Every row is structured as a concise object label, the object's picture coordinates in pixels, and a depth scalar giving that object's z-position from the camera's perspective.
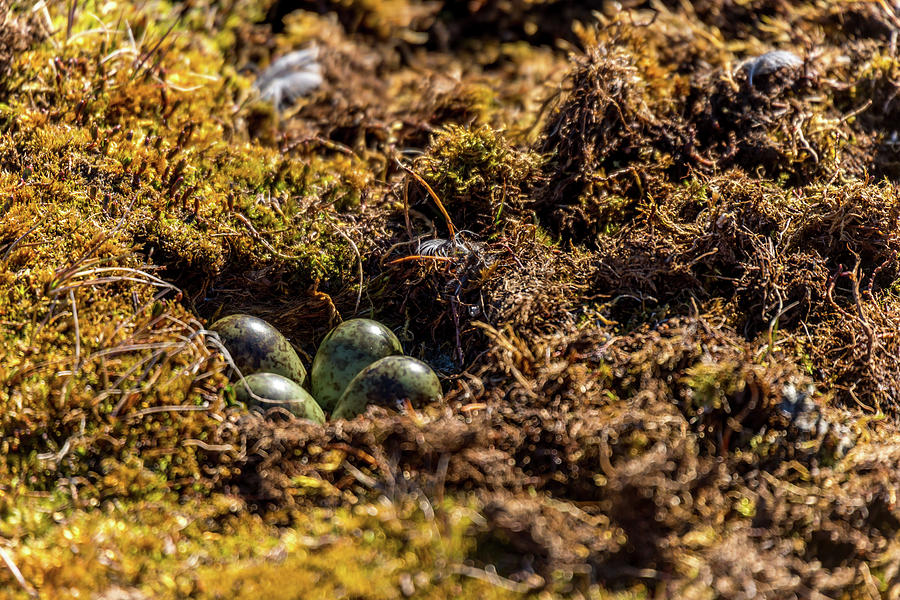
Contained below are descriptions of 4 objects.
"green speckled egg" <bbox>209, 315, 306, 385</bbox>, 2.82
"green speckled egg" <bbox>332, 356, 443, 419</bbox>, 2.63
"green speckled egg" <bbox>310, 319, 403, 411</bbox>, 2.85
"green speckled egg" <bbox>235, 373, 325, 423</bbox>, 2.65
